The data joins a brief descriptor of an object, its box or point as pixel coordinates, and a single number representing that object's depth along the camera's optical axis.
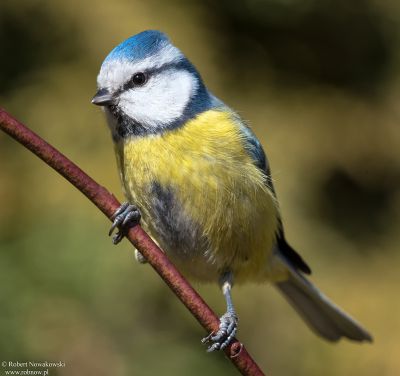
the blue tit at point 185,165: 2.30
